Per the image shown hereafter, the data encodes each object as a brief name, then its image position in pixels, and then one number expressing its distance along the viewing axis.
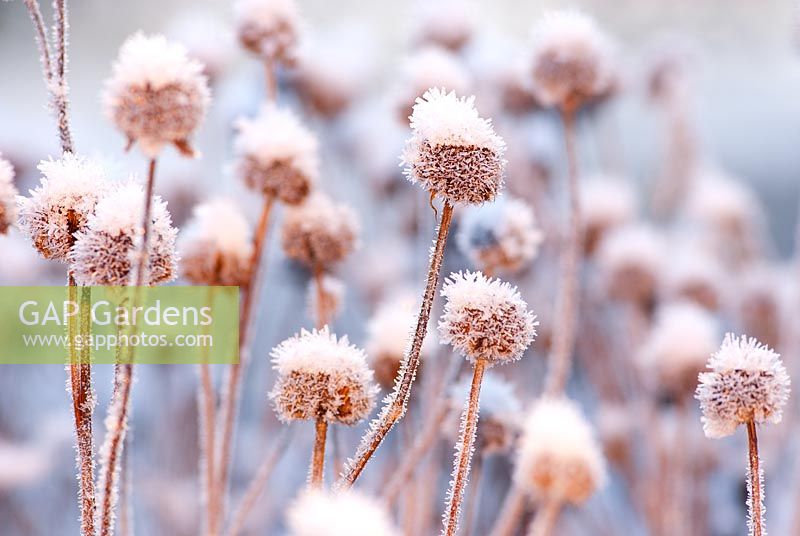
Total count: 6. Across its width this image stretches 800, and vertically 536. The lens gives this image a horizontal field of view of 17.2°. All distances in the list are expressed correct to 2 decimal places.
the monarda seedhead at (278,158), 0.66
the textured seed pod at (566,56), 0.70
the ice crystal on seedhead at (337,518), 0.49
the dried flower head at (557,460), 0.65
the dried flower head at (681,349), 0.77
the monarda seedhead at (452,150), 0.55
